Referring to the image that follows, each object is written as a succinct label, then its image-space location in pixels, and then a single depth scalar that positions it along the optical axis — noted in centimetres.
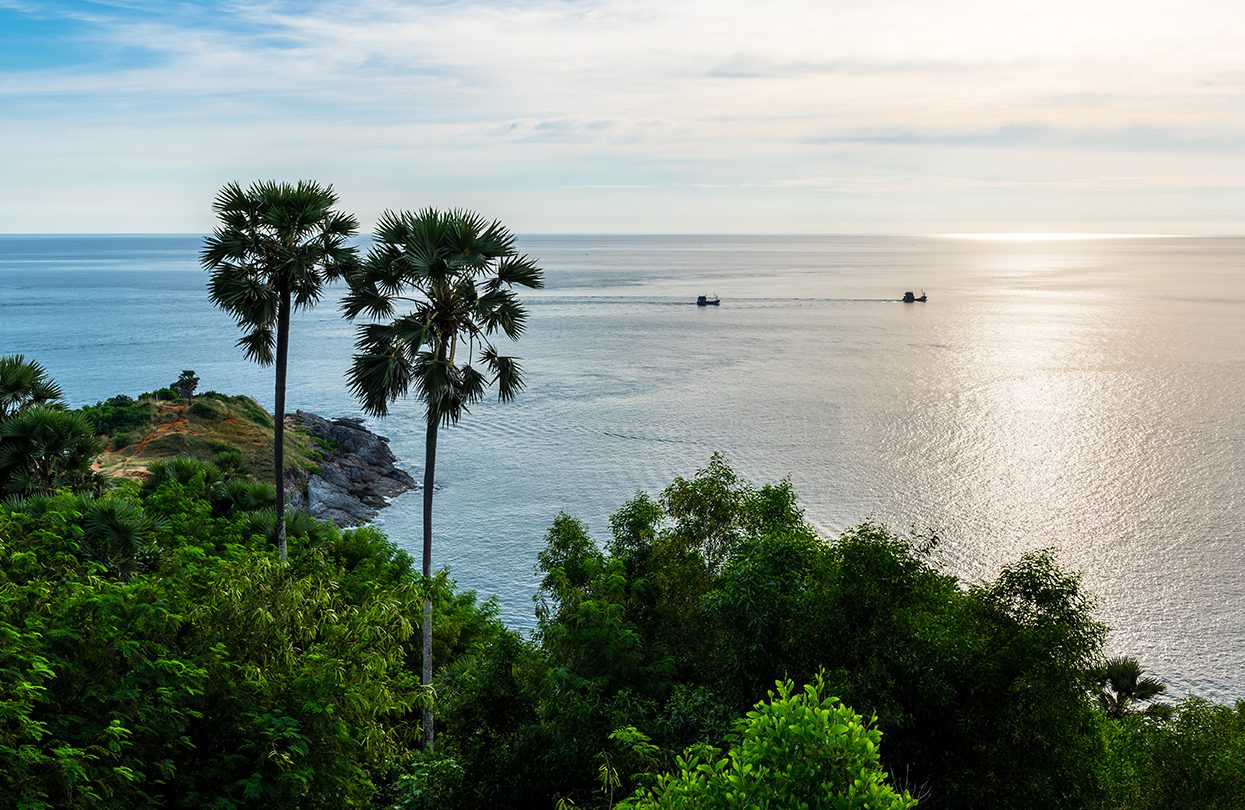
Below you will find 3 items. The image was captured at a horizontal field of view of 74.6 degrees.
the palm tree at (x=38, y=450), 2373
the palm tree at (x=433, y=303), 1931
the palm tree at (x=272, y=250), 2503
